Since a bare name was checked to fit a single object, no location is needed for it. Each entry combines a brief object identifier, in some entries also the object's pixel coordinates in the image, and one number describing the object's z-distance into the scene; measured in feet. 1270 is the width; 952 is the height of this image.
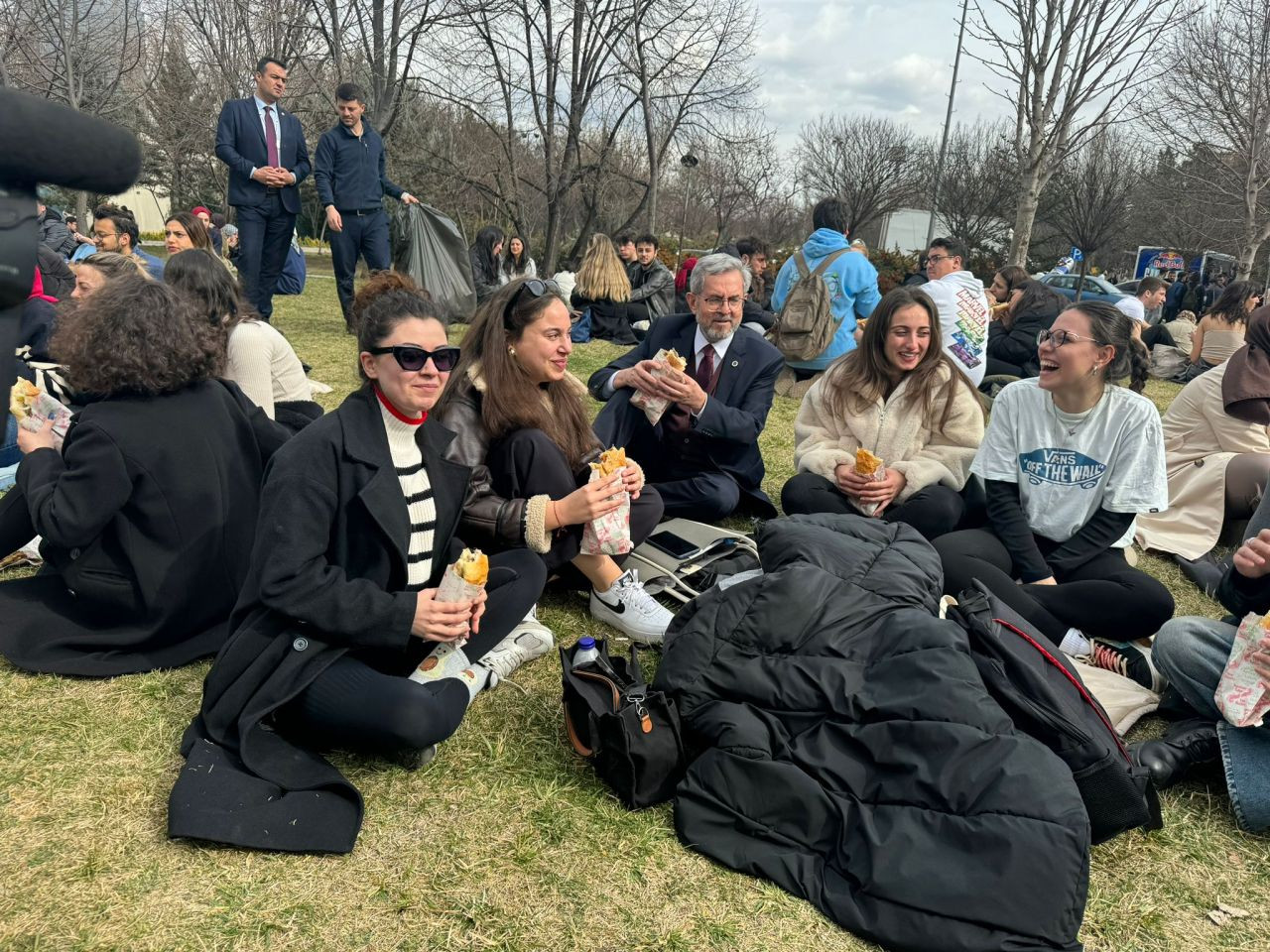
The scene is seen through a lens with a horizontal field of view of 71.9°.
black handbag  8.64
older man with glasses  15.55
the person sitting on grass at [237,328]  14.15
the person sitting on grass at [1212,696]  9.13
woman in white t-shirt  12.35
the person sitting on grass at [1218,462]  16.75
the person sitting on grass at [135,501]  9.76
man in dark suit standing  26.94
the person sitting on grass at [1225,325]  26.94
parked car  62.69
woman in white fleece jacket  14.70
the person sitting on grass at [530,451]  11.63
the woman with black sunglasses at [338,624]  8.20
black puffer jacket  7.00
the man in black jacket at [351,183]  30.76
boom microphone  2.78
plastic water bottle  9.65
